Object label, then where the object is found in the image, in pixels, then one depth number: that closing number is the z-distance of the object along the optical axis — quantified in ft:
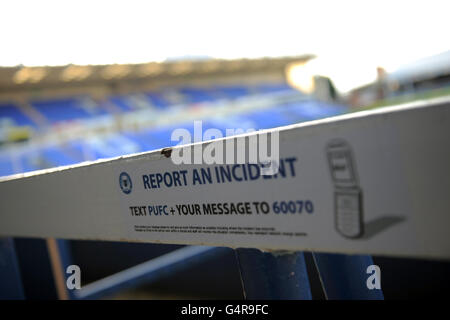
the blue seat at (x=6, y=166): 35.04
